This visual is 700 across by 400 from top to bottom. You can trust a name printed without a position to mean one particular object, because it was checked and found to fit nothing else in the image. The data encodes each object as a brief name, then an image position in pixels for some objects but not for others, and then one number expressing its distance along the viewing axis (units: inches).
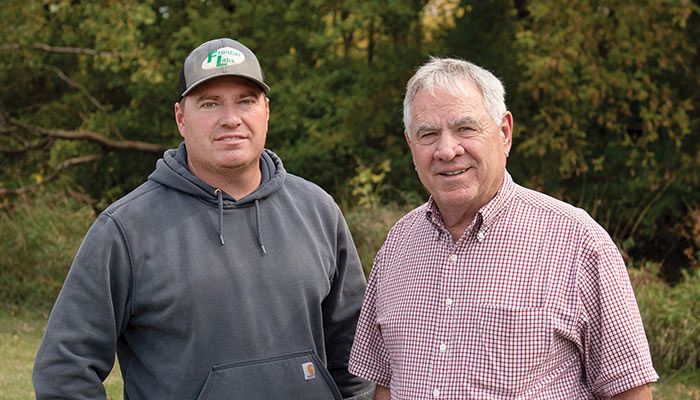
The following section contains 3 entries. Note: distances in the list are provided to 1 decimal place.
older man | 112.3
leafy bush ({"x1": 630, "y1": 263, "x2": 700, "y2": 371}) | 320.2
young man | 127.4
